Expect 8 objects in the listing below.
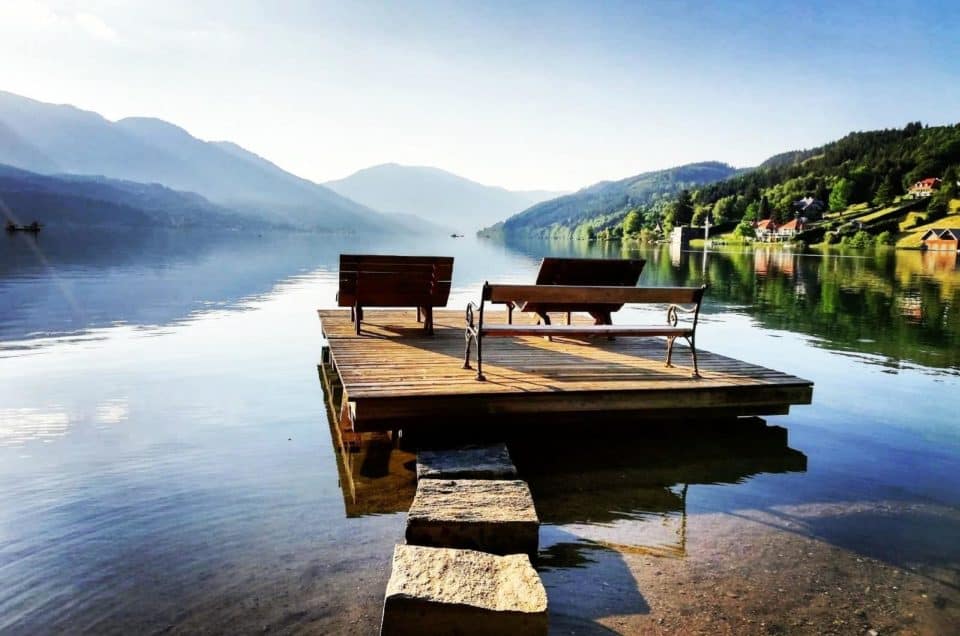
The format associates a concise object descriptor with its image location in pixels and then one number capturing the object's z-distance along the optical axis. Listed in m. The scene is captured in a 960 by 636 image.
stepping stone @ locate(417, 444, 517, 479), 6.94
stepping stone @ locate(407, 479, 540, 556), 5.63
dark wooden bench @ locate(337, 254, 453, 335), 12.09
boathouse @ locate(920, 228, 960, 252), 112.88
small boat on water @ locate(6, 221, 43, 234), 122.12
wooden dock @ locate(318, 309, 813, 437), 8.24
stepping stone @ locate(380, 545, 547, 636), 4.40
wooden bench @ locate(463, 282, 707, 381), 9.37
